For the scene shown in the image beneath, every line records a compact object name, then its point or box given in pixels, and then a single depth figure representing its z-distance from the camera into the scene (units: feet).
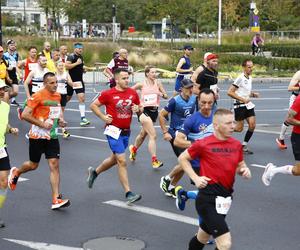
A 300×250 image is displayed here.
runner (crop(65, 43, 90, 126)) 51.19
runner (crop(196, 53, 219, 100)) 38.32
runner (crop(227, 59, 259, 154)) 39.91
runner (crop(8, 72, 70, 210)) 27.84
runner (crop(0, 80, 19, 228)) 25.18
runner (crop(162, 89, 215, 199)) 23.90
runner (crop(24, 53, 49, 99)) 43.47
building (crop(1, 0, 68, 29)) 332.94
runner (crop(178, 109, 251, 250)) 18.88
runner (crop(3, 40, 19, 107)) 56.88
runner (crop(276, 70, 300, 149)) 36.24
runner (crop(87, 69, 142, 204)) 28.71
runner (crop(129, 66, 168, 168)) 38.45
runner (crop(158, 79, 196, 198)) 28.71
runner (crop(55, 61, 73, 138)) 47.19
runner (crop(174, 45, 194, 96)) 54.95
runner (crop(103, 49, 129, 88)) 51.75
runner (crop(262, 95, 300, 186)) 28.35
